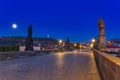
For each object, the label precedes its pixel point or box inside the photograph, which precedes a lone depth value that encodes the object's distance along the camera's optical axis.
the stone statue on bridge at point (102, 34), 11.98
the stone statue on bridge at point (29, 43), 18.71
